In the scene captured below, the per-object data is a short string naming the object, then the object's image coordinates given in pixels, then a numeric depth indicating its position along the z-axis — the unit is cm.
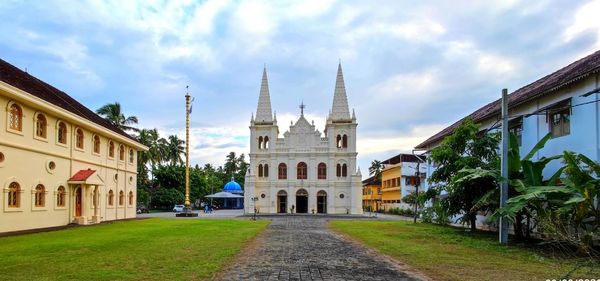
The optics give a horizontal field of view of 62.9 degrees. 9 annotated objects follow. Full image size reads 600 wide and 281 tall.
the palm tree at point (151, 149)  5250
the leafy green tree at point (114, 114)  4572
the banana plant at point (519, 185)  1307
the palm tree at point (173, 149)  6211
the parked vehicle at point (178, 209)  5208
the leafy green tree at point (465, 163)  1831
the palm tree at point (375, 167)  8729
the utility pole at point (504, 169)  1527
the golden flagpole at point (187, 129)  3816
